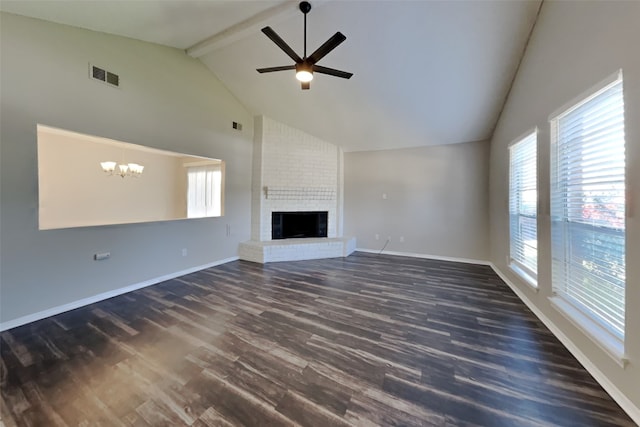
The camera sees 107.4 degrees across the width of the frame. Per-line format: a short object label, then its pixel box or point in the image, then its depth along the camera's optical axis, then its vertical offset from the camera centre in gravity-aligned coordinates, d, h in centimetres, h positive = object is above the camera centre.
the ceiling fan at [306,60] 219 +156
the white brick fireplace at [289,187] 493 +57
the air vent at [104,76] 273 +164
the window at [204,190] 493 +50
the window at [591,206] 157 +5
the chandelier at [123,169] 379 +75
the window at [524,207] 279 +7
